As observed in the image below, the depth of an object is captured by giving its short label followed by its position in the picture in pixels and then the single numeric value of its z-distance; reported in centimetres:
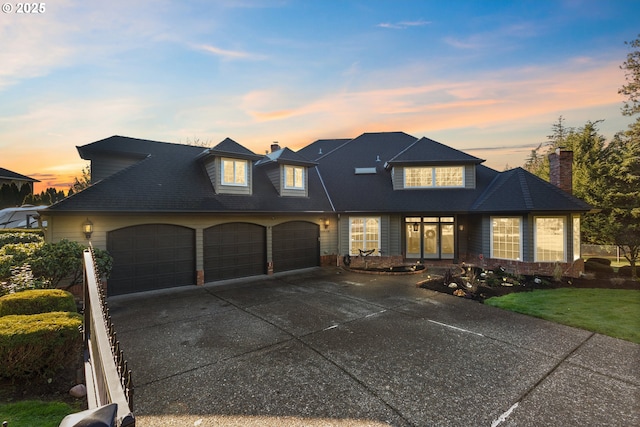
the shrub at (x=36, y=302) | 502
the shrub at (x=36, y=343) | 391
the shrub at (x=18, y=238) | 1161
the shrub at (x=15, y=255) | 677
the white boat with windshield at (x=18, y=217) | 1603
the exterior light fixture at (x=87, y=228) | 881
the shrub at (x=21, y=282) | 618
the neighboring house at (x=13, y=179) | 2695
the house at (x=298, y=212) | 983
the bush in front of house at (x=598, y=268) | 1285
